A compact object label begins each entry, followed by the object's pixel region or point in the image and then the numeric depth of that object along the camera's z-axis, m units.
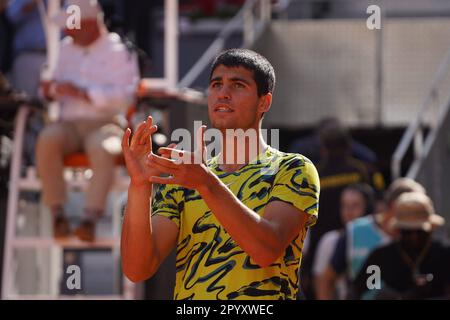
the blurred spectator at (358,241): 18.60
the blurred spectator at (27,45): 19.84
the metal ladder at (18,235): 17.25
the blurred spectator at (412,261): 15.44
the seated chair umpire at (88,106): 16.66
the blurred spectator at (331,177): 20.96
